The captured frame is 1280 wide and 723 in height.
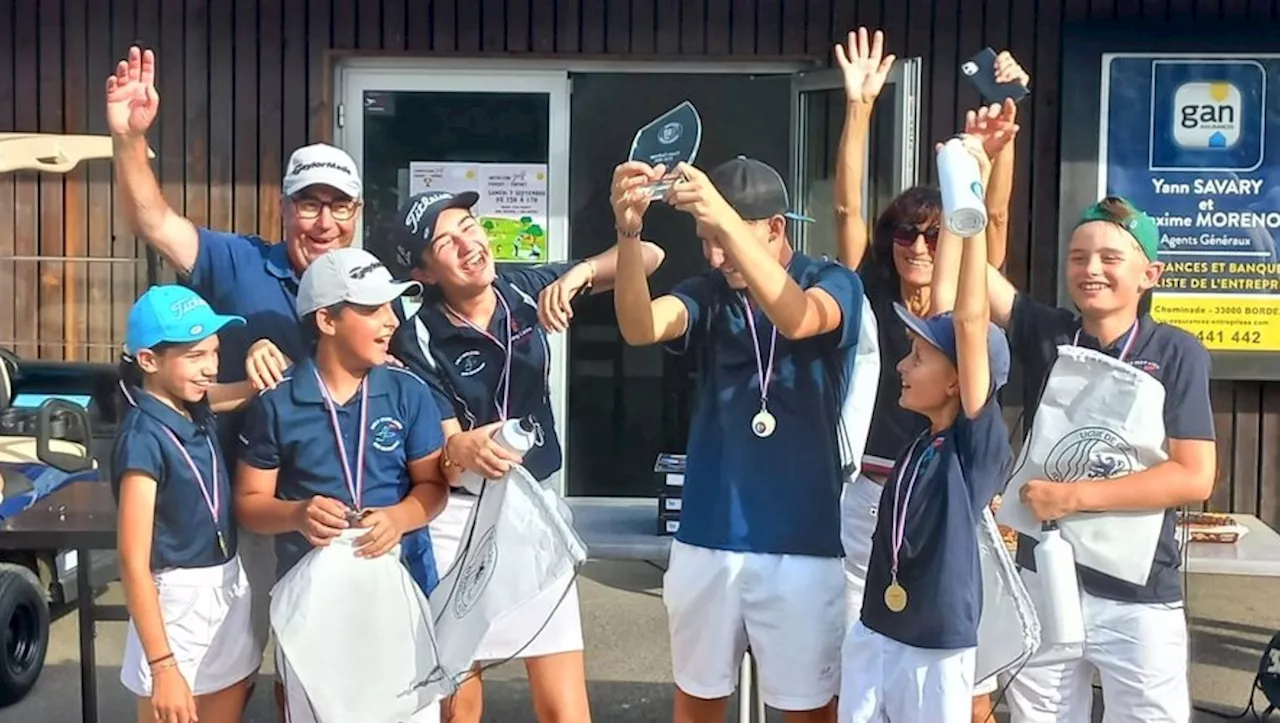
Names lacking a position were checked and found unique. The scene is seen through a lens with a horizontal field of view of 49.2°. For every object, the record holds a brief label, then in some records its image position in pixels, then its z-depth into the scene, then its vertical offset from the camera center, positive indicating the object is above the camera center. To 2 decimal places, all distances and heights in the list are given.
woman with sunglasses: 3.35 +0.12
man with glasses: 3.14 +0.15
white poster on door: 6.90 +0.59
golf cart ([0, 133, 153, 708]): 4.78 -0.52
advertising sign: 6.51 +0.75
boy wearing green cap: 2.94 -0.34
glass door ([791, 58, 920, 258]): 5.46 +0.75
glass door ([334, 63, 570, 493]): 6.86 +0.84
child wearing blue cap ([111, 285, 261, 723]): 2.88 -0.45
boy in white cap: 2.92 -0.26
